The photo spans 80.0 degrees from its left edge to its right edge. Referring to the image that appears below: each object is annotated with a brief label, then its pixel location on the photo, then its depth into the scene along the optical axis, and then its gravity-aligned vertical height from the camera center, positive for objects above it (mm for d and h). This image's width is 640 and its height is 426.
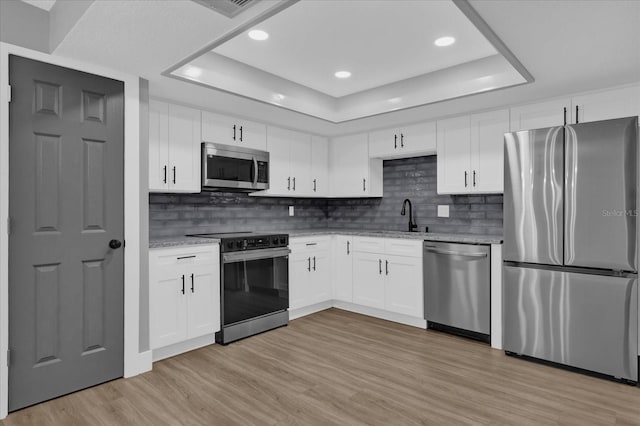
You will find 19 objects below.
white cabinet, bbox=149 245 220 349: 3025 -655
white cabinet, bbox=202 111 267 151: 3693 +864
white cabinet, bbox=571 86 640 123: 2918 +873
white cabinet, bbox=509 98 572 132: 3234 +877
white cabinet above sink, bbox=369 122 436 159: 4121 +834
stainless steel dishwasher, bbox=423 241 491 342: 3465 -701
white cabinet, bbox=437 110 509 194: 3625 +616
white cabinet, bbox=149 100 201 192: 3303 +607
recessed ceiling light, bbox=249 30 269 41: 2676 +1286
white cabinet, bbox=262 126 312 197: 4348 +625
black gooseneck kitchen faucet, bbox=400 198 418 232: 4545 -41
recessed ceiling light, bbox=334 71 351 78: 3447 +1291
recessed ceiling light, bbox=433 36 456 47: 2760 +1278
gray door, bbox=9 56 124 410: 2326 -96
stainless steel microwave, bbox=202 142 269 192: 3625 +473
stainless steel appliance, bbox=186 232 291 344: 3480 -666
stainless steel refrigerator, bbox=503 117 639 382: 2711 -241
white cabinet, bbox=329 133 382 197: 4738 +590
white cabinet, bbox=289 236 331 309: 4180 -649
